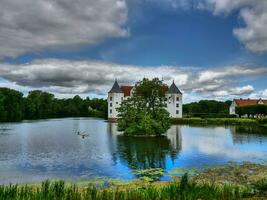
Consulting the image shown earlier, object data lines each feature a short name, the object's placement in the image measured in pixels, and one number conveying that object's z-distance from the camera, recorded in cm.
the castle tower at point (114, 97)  5539
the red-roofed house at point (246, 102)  5995
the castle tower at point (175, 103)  5611
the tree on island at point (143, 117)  2575
